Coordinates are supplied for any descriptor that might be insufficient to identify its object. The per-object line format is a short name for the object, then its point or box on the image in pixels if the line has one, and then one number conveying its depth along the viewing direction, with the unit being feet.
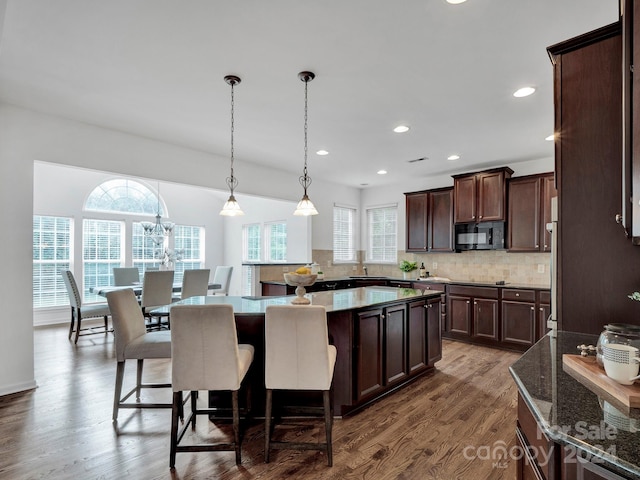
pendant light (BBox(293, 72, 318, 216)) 10.60
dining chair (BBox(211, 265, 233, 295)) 23.59
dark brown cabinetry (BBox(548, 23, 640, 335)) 5.18
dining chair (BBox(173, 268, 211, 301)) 18.17
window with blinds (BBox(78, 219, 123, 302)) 22.43
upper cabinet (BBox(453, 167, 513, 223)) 16.60
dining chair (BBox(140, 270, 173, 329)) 16.69
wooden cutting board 3.23
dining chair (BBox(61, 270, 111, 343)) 16.89
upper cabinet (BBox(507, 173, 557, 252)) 15.43
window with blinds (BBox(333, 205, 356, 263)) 22.61
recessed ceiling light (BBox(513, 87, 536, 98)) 9.55
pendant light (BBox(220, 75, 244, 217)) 11.06
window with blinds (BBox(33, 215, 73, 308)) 20.71
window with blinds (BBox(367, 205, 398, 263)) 22.62
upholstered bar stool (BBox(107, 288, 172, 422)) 8.73
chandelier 21.09
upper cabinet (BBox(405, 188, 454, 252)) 18.92
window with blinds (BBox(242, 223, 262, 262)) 27.53
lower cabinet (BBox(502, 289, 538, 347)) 15.17
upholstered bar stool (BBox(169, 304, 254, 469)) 6.92
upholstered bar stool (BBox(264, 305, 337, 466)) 7.09
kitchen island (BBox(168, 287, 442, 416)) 9.14
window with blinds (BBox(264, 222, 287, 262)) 24.74
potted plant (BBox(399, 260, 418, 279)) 20.65
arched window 22.95
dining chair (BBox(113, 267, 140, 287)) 21.17
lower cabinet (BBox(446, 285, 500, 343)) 16.28
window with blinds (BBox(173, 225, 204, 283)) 27.35
